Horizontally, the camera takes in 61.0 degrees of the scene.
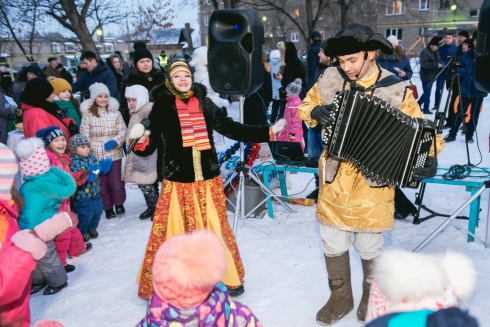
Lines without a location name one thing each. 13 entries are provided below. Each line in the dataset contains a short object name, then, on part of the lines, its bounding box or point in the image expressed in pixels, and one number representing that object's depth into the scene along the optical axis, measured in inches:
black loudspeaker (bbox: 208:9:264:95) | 146.0
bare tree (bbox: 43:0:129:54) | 382.5
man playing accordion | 94.7
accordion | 88.4
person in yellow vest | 621.2
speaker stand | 163.2
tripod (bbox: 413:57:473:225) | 173.2
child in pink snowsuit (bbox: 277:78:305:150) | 258.4
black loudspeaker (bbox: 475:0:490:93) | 106.9
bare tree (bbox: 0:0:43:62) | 478.6
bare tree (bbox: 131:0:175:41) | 748.0
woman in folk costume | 119.0
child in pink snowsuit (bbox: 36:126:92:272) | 148.6
